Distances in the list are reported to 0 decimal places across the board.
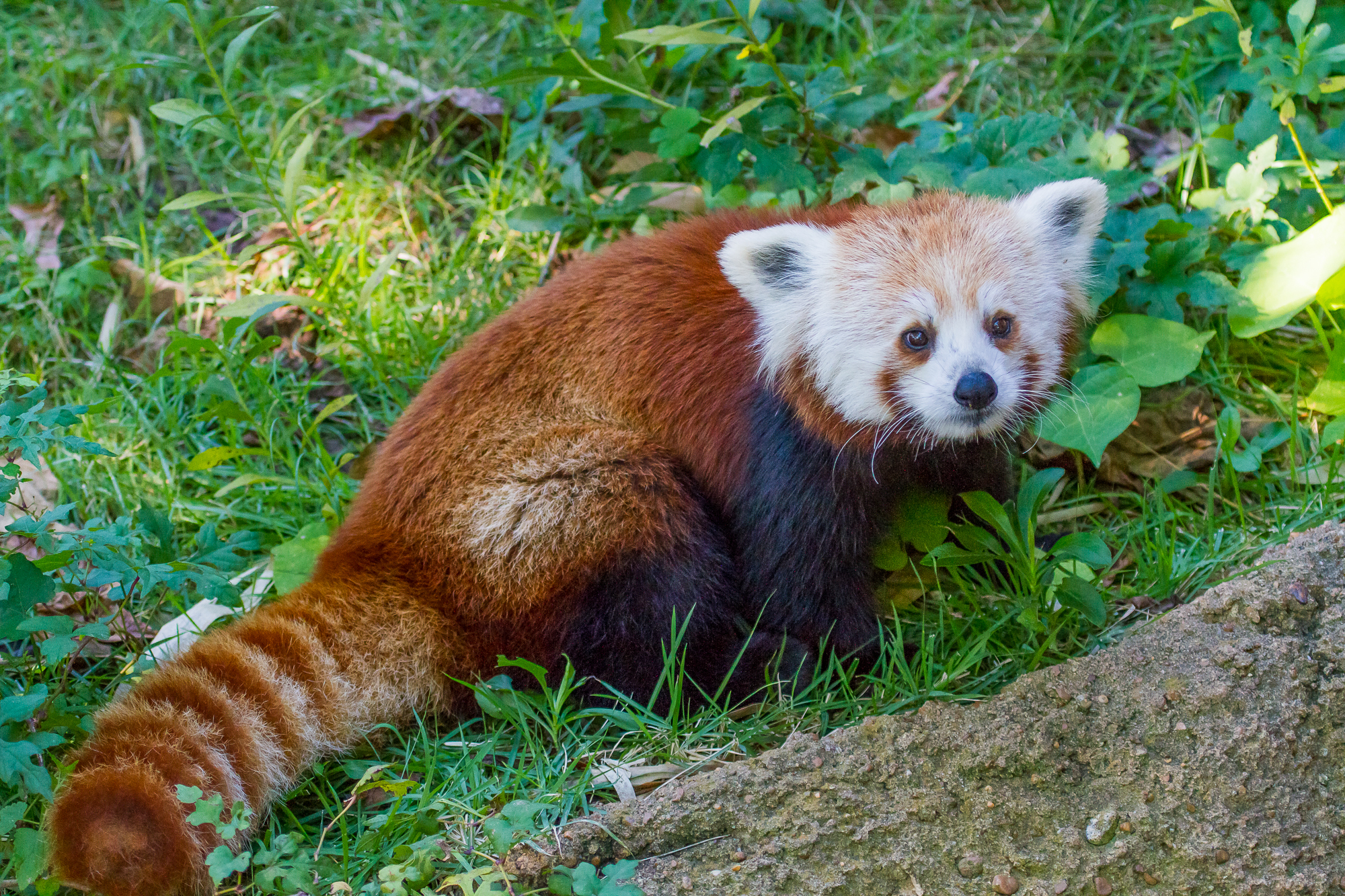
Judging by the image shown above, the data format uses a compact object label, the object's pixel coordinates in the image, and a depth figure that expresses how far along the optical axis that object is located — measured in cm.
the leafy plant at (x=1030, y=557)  623
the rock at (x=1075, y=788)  508
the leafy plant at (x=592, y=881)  493
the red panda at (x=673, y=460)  598
